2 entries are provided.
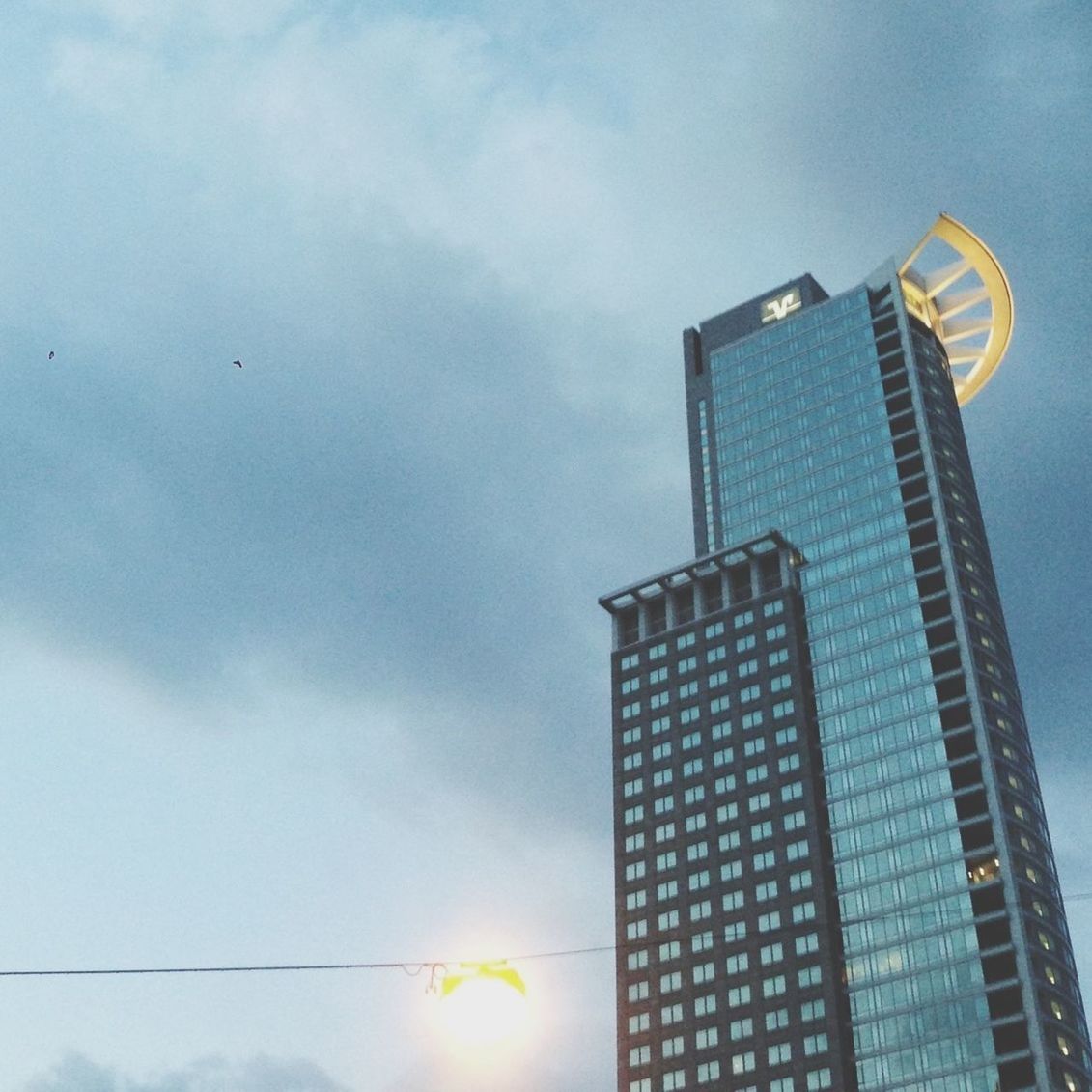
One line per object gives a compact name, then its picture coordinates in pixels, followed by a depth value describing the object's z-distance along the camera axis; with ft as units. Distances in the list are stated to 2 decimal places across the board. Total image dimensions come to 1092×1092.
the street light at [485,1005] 68.85
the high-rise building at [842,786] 476.13
